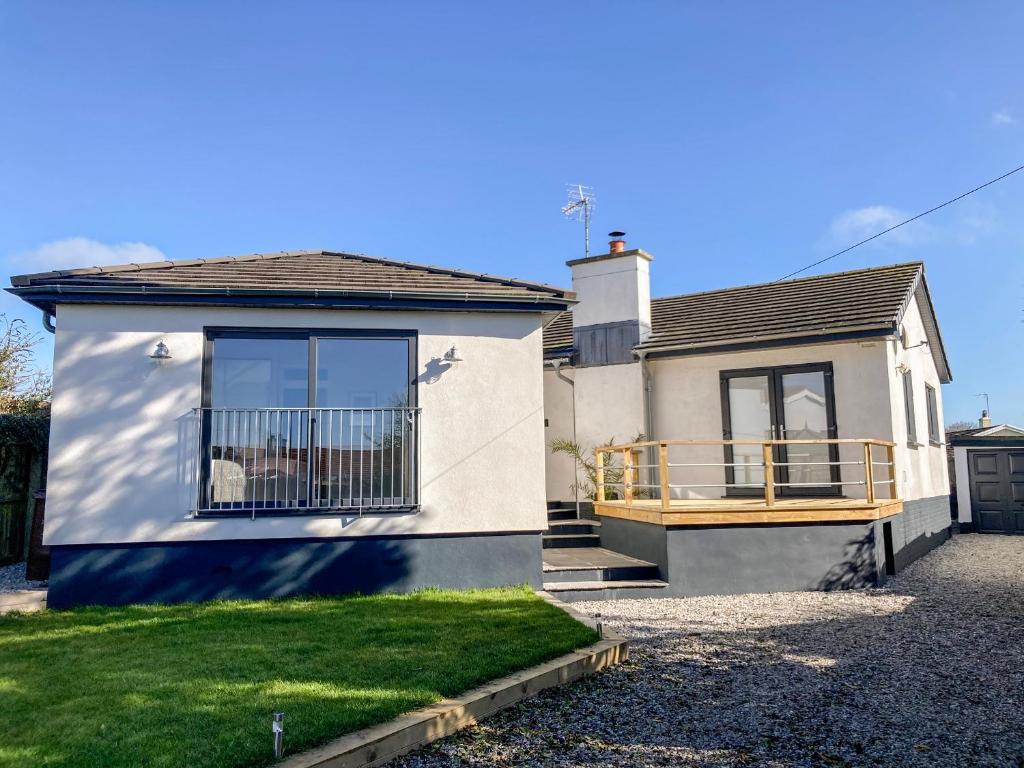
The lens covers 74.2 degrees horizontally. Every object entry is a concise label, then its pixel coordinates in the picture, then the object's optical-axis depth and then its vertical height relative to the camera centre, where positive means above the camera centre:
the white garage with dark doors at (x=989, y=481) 17.34 -0.63
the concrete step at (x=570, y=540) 10.84 -1.24
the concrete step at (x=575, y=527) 11.41 -1.08
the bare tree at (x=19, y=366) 15.23 +2.41
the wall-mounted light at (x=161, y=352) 7.66 +1.32
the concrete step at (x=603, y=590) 8.41 -1.59
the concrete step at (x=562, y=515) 12.06 -0.92
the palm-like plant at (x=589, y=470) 12.05 -0.13
